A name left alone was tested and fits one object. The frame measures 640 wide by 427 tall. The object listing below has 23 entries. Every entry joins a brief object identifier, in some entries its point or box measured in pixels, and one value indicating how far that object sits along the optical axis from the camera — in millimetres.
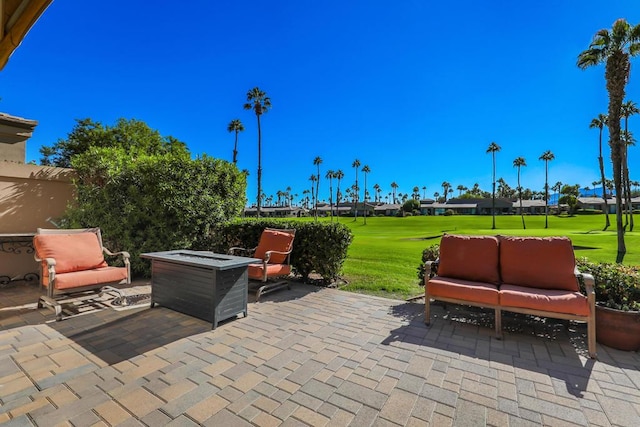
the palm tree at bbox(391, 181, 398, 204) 115062
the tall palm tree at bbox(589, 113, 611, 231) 29453
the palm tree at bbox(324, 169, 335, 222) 71888
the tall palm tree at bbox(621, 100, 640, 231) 22309
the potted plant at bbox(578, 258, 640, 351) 3020
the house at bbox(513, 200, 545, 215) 68750
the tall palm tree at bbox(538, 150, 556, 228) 44094
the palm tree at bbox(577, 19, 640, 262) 11133
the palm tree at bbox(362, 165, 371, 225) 72375
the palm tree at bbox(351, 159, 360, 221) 68750
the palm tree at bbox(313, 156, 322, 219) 65000
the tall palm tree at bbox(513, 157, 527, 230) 48438
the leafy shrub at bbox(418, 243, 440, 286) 4648
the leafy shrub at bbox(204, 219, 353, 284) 5719
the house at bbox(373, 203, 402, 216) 81688
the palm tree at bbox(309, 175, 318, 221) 79125
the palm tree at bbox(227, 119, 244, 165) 32719
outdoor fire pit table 3617
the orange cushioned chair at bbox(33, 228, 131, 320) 3729
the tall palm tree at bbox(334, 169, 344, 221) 70562
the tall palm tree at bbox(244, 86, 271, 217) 28984
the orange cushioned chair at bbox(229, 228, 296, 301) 5109
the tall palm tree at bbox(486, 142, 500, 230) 45312
